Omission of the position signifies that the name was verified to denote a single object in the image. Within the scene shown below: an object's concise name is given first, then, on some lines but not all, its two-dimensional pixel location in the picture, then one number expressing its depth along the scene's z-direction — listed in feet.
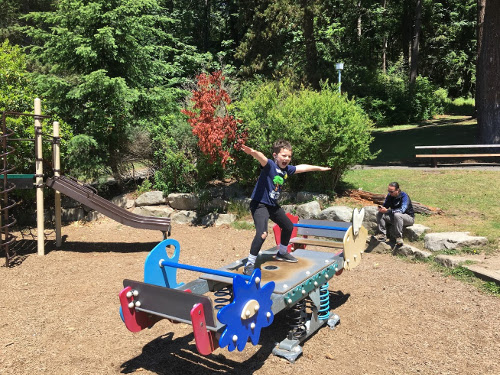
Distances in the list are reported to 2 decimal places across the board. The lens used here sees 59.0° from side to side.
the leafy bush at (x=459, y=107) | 103.18
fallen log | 27.58
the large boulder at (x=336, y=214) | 26.84
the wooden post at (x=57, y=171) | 27.14
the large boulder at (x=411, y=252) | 22.22
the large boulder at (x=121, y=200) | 35.91
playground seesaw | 10.73
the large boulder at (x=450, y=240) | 22.11
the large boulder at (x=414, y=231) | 23.96
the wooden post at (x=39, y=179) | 25.86
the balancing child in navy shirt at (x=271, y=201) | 14.97
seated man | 23.21
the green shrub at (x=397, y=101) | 94.63
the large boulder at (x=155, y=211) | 33.96
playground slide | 26.23
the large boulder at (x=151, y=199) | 34.76
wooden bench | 40.40
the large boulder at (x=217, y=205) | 33.04
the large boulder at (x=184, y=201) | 33.63
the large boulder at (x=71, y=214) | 35.73
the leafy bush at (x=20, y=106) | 31.04
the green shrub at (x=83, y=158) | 33.88
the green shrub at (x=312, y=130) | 30.19
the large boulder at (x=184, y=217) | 33.17
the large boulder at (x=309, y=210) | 28.94
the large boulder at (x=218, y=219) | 31.91
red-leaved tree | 29.43
